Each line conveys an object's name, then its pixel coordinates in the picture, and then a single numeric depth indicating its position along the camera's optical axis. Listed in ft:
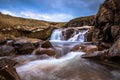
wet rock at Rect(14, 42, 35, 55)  19.18
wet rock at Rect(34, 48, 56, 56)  18.66
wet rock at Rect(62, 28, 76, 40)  34.17
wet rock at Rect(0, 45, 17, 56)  18.12
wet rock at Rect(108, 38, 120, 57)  14.07
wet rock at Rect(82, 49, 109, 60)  15.23
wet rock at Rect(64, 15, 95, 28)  57.77
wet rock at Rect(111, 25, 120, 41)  21.05
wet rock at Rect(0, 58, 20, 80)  6.88
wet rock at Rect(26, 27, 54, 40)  34.54
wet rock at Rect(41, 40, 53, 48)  20.64
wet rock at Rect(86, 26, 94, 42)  28.93
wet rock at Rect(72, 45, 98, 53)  18.87
